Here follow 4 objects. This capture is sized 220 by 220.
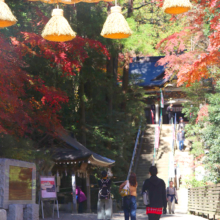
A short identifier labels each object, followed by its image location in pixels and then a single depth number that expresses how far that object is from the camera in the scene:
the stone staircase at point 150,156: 22.97
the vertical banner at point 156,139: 24.55
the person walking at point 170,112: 31.20
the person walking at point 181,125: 26.43
